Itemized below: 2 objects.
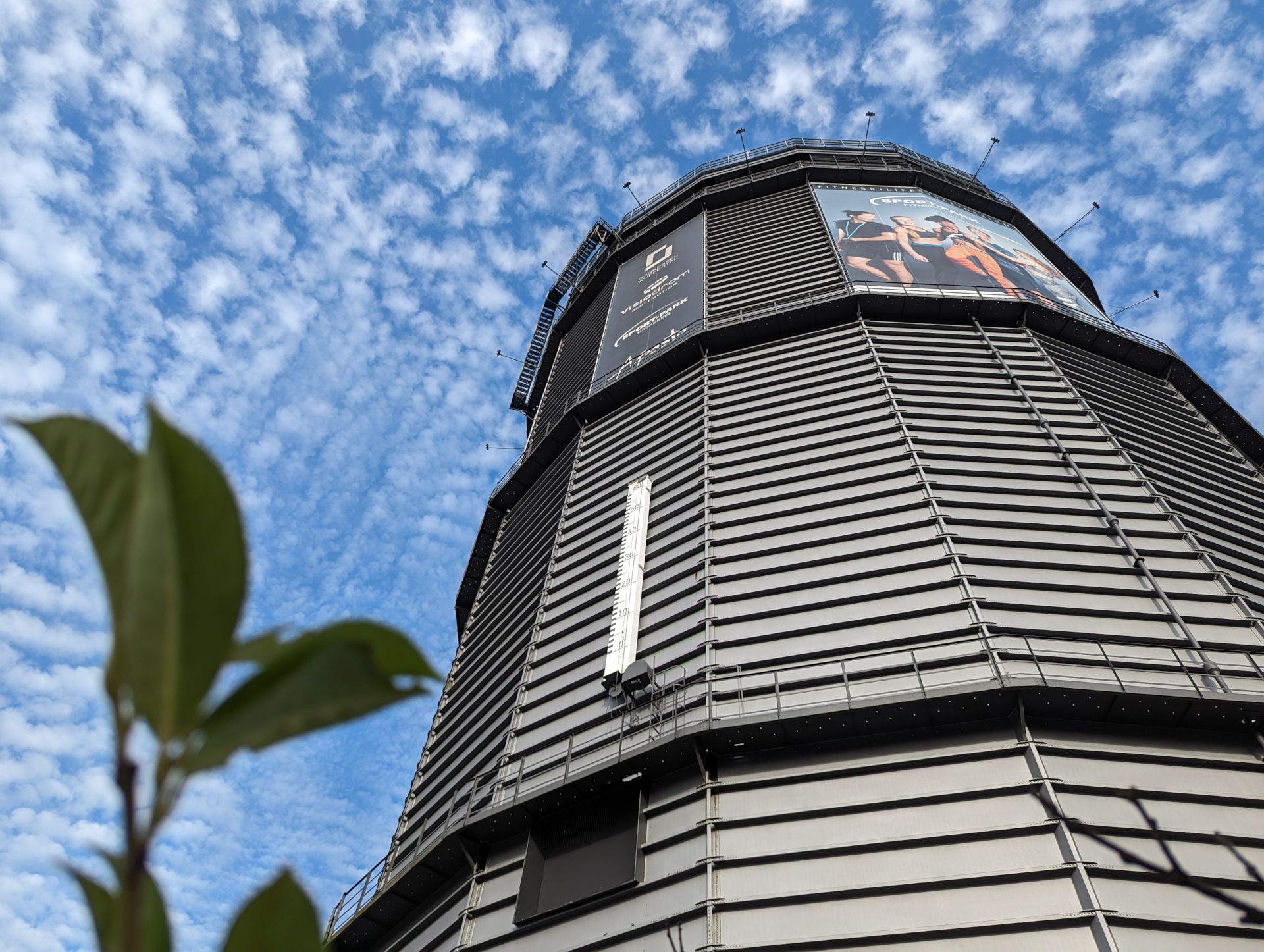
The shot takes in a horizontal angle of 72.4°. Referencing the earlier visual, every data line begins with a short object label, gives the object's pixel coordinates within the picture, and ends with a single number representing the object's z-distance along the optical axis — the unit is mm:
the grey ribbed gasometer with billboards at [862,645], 7641
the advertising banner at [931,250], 16391
